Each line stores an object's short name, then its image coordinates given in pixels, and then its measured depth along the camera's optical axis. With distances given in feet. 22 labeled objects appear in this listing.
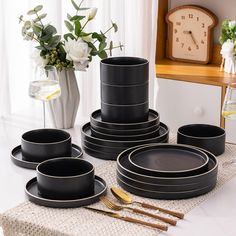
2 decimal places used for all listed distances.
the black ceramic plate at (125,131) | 9.26
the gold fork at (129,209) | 7.36
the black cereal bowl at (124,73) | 9.06
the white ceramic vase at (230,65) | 15.73
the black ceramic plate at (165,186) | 7.91
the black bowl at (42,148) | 8.94
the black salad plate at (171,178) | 7.88
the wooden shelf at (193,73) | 15.21
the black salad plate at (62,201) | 7.72
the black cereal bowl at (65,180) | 7.74
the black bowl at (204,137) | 9.27
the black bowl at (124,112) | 9.30
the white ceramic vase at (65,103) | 10.81
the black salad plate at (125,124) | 9.26
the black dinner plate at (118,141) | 9.22
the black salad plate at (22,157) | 8.99
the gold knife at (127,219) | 7.21
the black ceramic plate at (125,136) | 9.28
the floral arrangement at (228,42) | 15.51
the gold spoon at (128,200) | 7.52
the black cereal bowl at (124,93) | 9.19
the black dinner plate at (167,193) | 7.93
